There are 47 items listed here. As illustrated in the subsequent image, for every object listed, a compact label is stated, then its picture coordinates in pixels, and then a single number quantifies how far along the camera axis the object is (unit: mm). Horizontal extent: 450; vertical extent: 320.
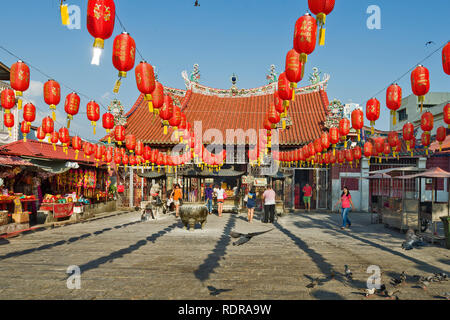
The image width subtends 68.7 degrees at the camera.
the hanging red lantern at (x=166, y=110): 10859
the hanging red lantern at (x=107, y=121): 14338
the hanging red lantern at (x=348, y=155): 16047
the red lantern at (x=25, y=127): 13034
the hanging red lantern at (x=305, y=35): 6352
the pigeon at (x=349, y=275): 5328
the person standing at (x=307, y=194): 19297
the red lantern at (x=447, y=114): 9268
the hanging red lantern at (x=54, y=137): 14297
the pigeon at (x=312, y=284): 4822
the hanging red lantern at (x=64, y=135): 14209
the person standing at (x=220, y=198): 16219
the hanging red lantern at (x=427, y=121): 11250
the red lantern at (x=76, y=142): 14984
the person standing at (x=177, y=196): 15359
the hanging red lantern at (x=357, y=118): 12125
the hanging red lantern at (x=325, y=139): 14344
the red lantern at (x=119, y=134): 16047
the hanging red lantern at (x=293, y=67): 7199
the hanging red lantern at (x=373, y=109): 10914
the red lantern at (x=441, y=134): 12103
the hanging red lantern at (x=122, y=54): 6781
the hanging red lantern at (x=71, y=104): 10548
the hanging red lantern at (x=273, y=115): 11688
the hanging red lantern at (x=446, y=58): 6621
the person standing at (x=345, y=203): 11758
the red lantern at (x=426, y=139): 11548
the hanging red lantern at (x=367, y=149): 15018
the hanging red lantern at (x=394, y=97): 9523
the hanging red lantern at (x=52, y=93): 9750
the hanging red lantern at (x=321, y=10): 5730
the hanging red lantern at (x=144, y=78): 7785
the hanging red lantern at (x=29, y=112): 12297
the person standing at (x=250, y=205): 13875
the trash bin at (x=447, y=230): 8414
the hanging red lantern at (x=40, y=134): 14516
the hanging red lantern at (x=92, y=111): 11555
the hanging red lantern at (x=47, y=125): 13602
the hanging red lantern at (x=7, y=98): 11031
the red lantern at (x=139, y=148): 16172
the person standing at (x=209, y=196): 17000
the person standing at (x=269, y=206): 13055
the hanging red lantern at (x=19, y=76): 8734
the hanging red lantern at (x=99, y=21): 5852
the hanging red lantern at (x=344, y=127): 13486
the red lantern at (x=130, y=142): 15273
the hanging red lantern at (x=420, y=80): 8156
